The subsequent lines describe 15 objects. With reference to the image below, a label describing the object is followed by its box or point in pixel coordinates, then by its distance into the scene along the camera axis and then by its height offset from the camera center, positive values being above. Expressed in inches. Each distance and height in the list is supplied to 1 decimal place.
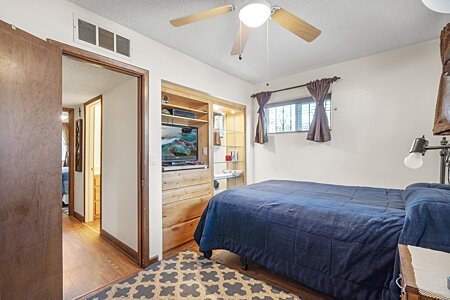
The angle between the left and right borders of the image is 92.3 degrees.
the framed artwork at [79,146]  158.6 +2.9
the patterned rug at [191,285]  72.5 -49.0
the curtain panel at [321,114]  126.3 +20.5
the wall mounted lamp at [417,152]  67.0 -1.1
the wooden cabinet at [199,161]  108.3 -7.8
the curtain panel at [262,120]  152.8 +20.8
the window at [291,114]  137.0 +23.2
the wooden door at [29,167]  54.0 -4.6
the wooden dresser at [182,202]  106.0 -28.0
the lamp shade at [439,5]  57.3 +38.8
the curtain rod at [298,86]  123.8 +40.5
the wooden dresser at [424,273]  26.4 -17.5
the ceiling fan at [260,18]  57.9 +38.2
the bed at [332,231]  53.6 -25.1
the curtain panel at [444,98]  72.5 +17.9
